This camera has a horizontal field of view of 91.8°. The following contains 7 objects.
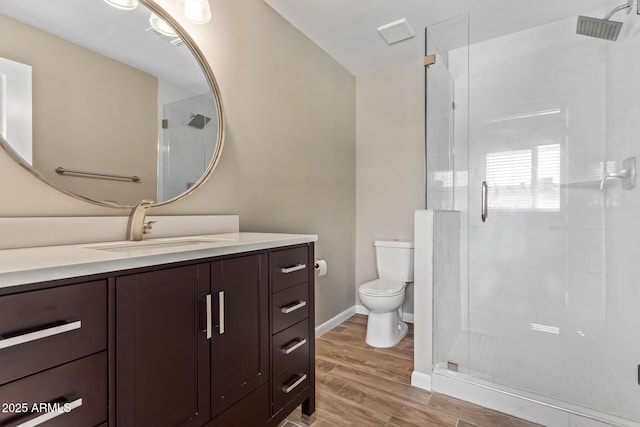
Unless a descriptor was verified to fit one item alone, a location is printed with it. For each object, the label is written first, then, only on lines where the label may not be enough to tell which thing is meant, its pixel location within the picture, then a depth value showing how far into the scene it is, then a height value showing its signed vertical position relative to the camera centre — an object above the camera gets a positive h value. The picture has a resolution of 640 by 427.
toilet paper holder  2.15 -0.37
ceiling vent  2.29 +1.40
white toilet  2.31 -0.59
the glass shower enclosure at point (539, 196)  1.75 +0.13
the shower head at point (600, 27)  1.85 +1.19
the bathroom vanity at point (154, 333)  0.66 -0.34
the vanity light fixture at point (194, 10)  1.46 +0.98
